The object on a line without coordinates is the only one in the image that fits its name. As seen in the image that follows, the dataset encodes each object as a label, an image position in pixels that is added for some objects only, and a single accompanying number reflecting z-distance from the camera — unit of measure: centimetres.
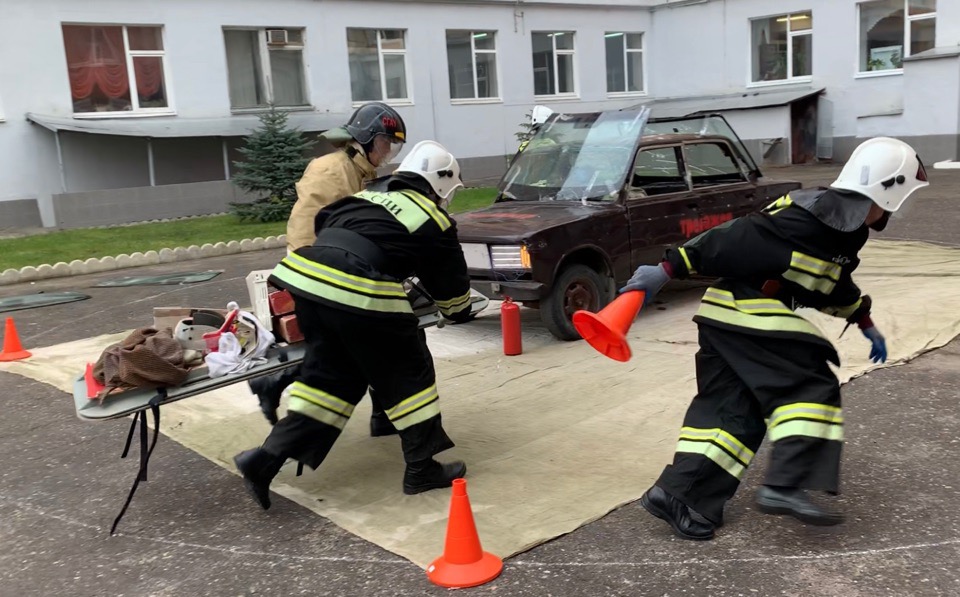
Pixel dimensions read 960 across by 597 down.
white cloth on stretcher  408
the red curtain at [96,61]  1645
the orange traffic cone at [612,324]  346
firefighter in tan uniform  473
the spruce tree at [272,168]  1588
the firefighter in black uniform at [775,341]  333
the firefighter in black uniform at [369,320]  387
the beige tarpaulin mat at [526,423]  396
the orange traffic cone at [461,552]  335
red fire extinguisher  654
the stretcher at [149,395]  373
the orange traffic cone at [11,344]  721
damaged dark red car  670
